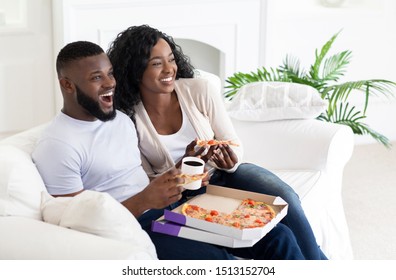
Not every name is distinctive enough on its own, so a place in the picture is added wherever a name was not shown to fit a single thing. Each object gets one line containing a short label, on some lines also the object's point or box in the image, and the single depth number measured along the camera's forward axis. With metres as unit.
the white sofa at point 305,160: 2.21
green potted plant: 3.53
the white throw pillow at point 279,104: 3.09
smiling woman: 2.52
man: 2.15
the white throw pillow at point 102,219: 1.91
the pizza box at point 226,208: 2.08
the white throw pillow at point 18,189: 2.03
